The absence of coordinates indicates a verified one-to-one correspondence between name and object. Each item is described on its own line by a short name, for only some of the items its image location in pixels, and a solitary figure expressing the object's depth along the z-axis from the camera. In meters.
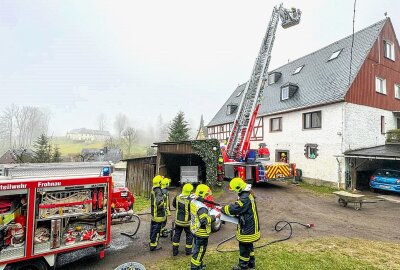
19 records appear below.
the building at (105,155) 31.98
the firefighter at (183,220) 5.98
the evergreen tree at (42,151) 22.31
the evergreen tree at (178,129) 28.45
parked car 13.38
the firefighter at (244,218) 5.02
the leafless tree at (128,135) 50.52
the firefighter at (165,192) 6.43
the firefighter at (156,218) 6.24
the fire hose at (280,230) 6.49
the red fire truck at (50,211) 4.55
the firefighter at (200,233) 4.92
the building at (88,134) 102.95
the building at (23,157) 22.17
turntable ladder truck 14.12
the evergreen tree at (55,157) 23.75
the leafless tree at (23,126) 64.38
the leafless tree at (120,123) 84.82
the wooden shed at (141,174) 15.56
